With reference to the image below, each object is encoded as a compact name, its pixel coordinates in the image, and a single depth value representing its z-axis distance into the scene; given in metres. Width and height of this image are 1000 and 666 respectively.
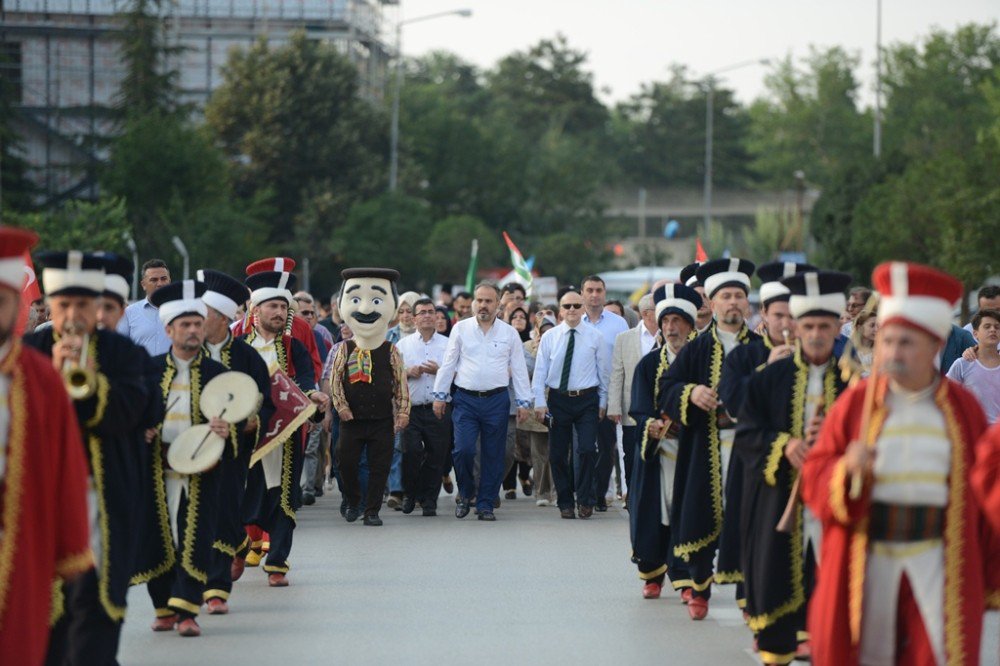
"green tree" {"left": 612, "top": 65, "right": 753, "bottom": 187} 136.12
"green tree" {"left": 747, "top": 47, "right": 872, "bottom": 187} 117.19
